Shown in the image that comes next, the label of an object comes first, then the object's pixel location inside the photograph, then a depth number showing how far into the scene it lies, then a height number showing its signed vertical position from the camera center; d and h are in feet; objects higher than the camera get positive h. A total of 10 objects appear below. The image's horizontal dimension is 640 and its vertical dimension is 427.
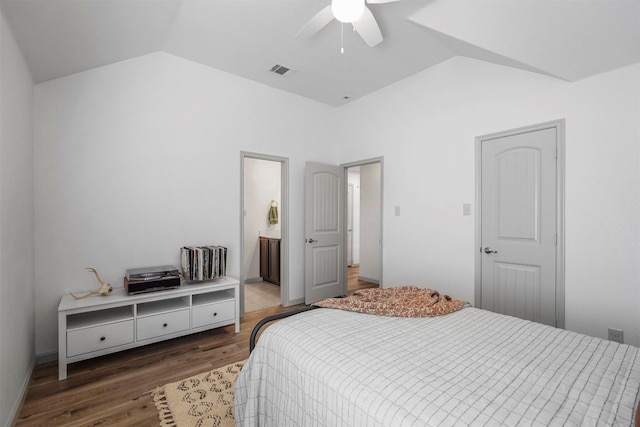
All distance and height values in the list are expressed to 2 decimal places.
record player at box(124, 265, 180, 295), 8.79 -2.02
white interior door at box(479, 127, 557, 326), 8.66 -0.38
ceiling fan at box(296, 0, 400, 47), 6.13 +4.41
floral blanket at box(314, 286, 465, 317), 6.08 -1.98
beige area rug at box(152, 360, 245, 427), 6.01 -4.14
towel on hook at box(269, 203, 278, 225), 18.83 -0.12
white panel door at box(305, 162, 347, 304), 13.64 -0.96
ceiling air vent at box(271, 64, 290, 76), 11.21 +5.41
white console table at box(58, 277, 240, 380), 7.71 -3.05
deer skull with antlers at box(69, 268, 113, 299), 8.59 -2.22
